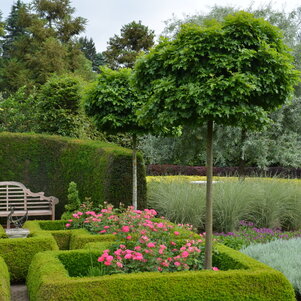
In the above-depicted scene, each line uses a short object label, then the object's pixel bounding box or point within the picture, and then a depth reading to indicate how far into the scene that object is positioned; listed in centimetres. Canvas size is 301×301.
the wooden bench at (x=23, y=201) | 946
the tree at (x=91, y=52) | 4178
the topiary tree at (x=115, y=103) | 733
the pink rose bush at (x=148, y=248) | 418
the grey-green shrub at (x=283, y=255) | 462
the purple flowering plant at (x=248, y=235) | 677
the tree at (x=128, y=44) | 2741
